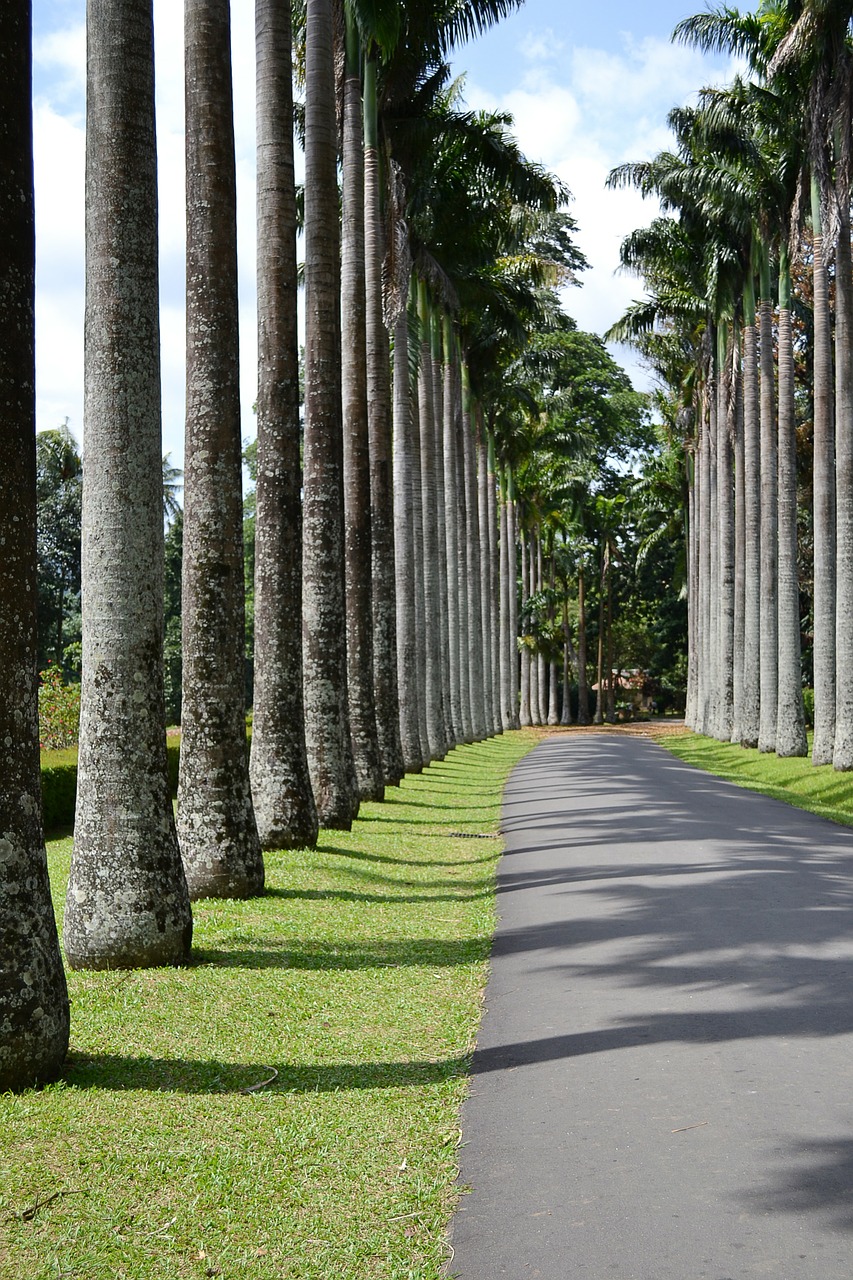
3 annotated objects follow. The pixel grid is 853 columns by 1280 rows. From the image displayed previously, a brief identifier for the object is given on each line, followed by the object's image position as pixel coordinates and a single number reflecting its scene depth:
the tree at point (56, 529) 53.97
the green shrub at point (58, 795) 18.88
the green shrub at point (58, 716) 26.98
